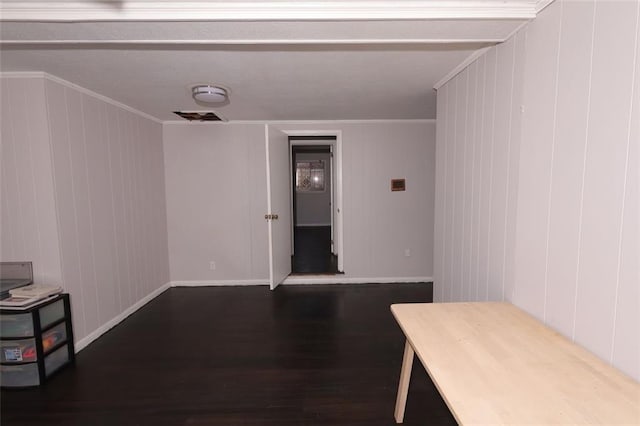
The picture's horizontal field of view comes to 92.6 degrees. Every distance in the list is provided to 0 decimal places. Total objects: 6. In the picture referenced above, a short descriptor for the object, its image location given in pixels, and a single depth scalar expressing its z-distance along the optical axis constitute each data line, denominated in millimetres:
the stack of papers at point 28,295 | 1986
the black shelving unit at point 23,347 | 2010
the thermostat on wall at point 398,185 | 3934
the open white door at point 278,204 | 3486
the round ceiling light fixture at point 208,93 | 2393
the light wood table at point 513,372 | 838
